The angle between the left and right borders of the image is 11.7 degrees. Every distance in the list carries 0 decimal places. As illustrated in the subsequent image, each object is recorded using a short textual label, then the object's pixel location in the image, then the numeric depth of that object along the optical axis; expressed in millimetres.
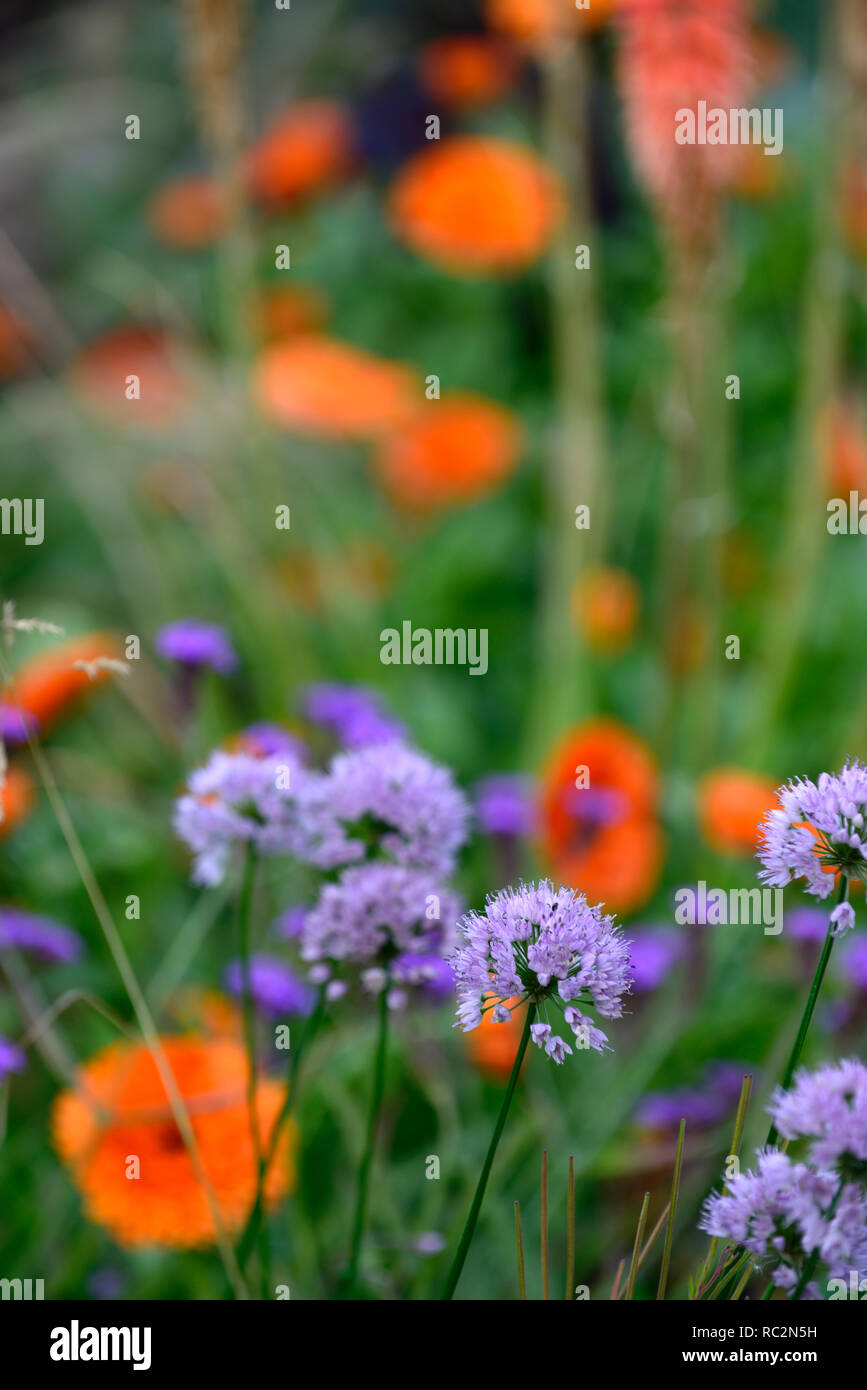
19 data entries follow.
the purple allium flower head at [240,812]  1208
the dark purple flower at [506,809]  1547
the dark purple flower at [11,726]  1497
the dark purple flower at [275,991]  1415
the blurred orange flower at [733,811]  1509
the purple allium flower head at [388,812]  1186
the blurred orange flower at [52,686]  1662
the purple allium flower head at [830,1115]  1075
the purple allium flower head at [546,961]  1100
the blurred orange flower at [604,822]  1677
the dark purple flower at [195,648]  1370
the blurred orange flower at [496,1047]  1479
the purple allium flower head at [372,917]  1166
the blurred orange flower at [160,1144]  1326
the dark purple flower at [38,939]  1470
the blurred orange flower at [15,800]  1531
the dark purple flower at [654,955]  1495
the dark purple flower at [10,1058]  1338
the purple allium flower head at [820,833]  1105
